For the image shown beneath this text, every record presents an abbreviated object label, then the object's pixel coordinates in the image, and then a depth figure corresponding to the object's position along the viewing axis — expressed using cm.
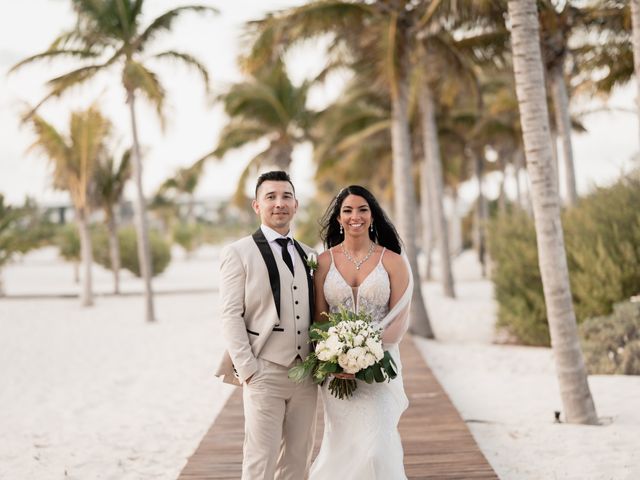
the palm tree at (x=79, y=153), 1980
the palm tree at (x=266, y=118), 2212
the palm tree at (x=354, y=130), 2241
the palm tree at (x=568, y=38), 1409
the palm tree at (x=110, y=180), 2395
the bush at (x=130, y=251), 3225
